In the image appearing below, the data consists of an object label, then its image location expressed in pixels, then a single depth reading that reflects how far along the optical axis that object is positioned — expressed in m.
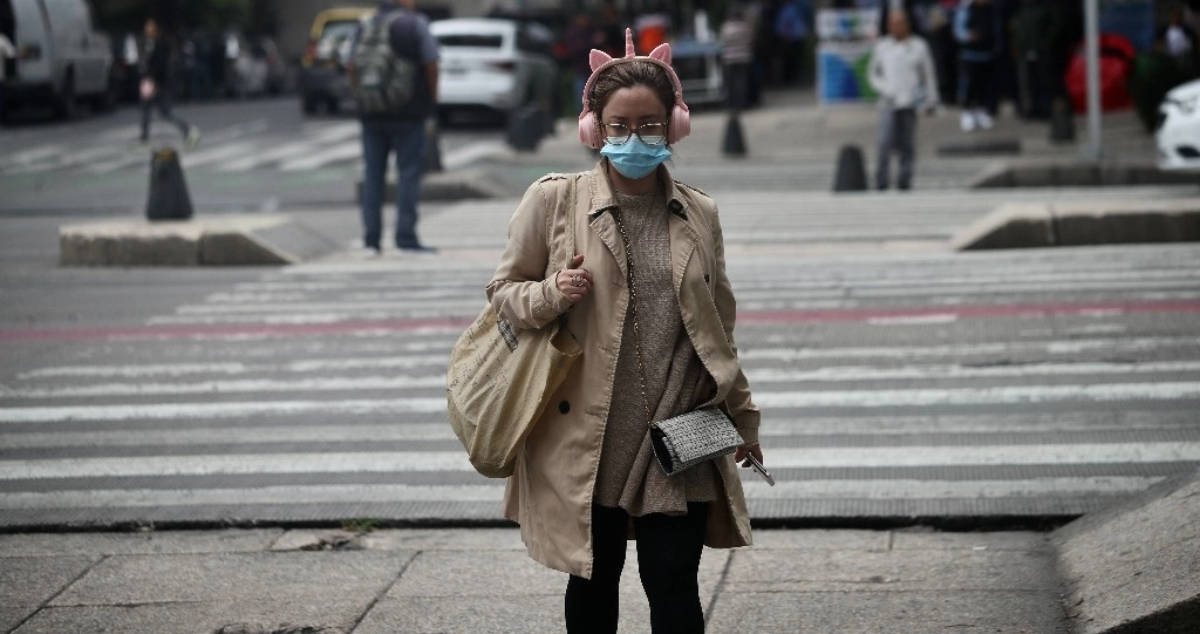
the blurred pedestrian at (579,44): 37.56
